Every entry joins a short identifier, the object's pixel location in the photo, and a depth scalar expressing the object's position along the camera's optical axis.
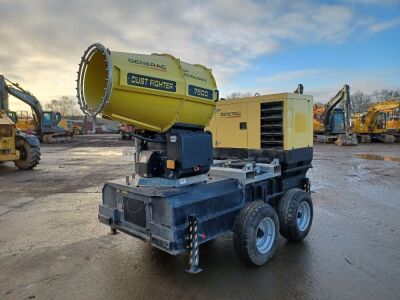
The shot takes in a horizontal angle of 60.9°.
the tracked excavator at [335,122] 26.99
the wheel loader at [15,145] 13.06
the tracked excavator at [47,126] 23.74
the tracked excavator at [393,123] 29.53
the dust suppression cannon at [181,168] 3.75
